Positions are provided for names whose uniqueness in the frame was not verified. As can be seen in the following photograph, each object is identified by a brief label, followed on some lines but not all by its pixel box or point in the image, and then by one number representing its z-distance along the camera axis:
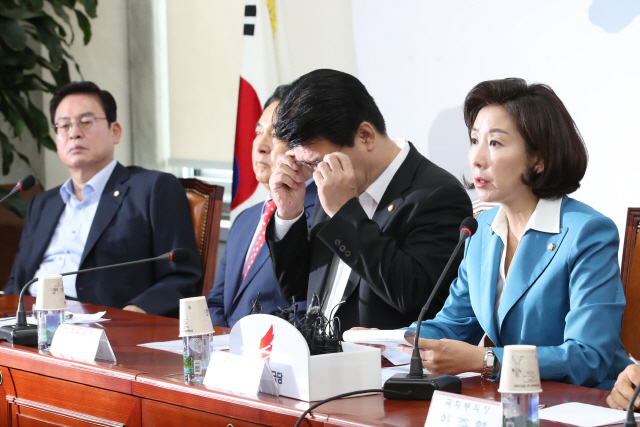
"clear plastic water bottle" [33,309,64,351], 4.70
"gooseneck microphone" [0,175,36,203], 5.33
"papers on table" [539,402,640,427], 4.03
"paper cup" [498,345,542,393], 3.91
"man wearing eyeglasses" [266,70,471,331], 4.73
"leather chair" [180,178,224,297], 5.82
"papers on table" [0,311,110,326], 5.02
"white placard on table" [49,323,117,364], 4.54
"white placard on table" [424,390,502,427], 3.96
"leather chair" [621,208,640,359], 4.79
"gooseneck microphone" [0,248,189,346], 4.75
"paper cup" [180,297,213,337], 4.36
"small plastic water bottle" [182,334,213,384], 4.36
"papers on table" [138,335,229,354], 4.63
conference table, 4.13
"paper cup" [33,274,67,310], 4.71
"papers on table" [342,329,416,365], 4.25
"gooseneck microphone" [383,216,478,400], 4.18
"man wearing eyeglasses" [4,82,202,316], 5.77
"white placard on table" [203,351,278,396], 4.22
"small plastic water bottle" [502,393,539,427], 3.93
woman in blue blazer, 4.37
